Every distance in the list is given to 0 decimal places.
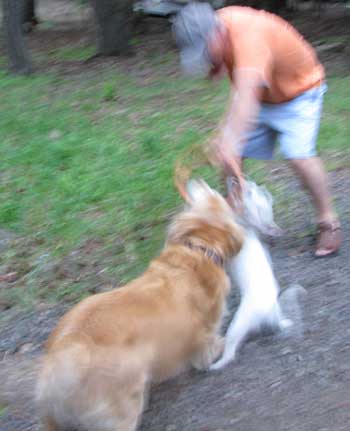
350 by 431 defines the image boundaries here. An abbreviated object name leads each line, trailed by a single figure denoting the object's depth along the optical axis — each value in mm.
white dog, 3658
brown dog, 2822
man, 3670
